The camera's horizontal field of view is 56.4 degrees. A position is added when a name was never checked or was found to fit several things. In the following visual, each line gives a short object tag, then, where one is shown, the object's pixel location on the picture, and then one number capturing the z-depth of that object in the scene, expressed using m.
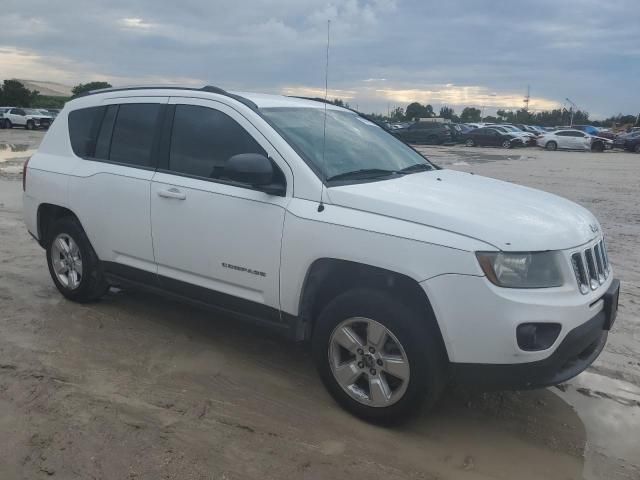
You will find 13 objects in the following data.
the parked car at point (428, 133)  39.50
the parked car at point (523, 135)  39.22
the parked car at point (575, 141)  36.75
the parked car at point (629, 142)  35.50
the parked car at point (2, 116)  43.00
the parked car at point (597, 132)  41.56
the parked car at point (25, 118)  42.50
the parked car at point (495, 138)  38.91
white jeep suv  3.11
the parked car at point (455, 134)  39.61
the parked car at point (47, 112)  43.54
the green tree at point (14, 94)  64.44
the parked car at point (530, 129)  49.66
